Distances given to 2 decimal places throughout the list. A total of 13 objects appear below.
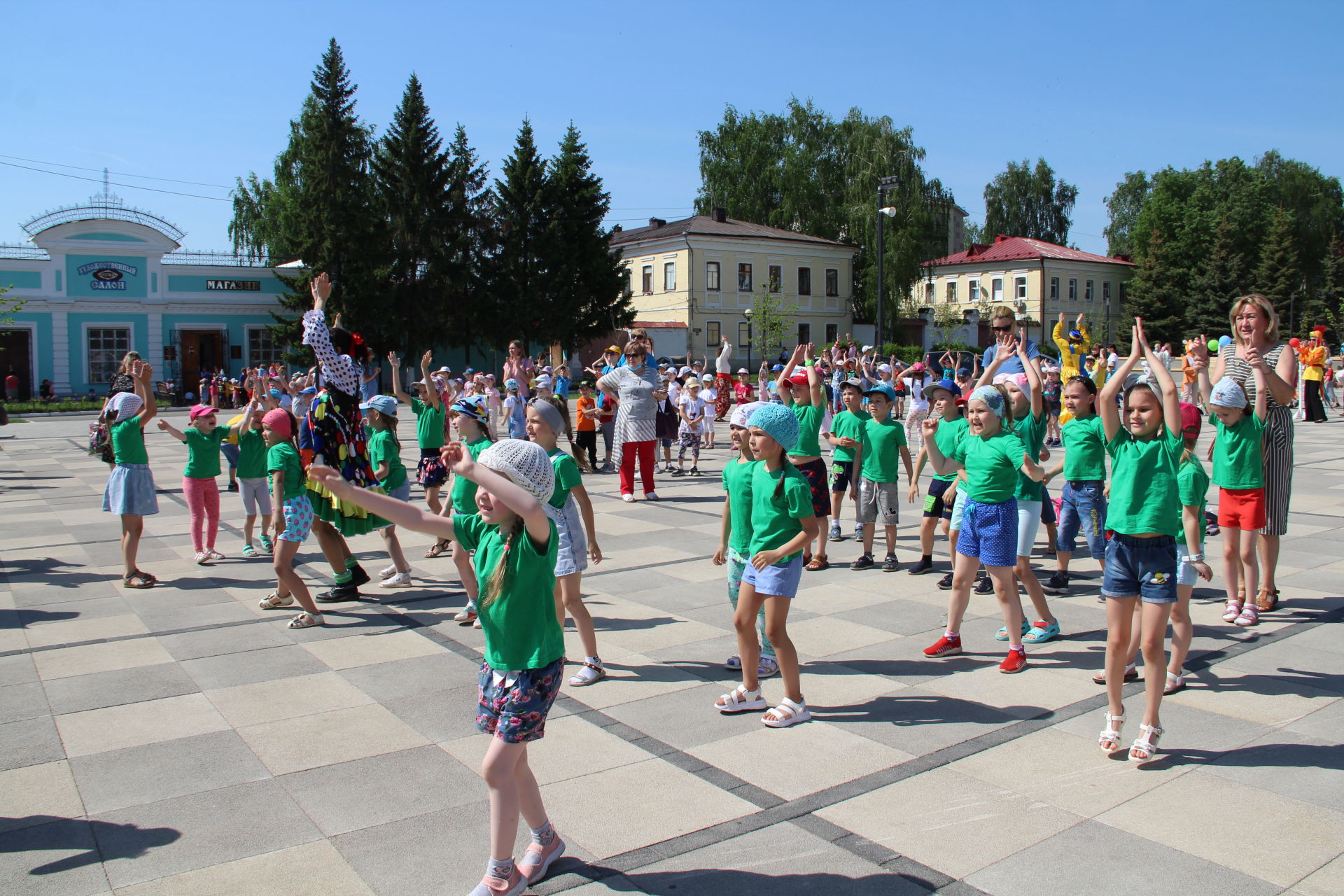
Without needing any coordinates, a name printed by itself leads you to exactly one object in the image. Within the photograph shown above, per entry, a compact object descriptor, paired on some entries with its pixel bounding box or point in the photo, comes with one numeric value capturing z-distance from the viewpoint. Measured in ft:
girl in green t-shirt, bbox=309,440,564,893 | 10.41
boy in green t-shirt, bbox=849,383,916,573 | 27.27
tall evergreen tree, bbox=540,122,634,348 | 139.74
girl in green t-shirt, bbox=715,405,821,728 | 15.24
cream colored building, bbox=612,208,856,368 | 168.25
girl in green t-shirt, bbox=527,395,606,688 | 16.98
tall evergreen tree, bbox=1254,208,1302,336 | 189.57
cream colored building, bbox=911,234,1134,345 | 215.51
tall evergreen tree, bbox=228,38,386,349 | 130.82
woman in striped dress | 20.21
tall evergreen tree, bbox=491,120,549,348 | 140.26
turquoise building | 122.72
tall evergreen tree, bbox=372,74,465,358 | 136.87
